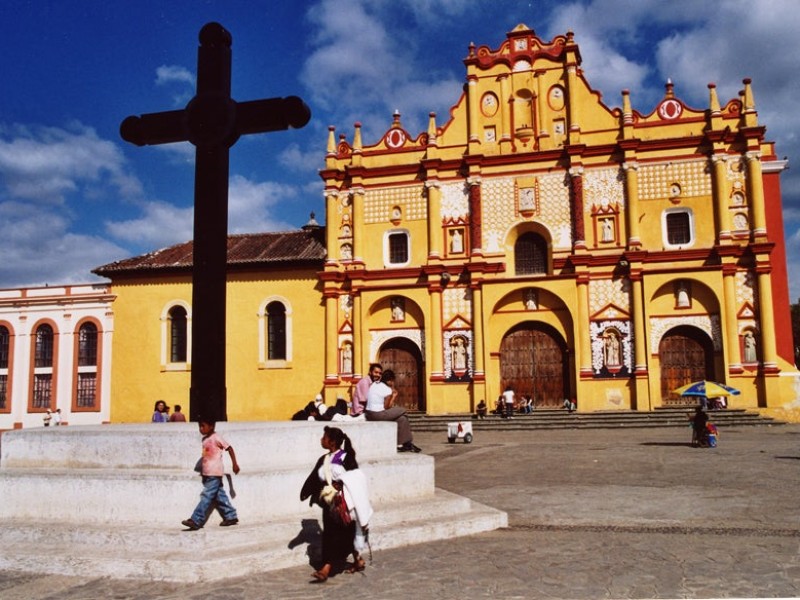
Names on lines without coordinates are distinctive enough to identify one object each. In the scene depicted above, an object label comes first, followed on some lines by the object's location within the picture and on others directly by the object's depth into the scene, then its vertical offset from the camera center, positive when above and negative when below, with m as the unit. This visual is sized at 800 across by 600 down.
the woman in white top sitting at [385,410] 10.10 -0.34
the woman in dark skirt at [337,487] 6.17 -0.88
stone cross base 6.34 -1.12
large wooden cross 7.78 +2.59
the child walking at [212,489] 6.52 -0.89
